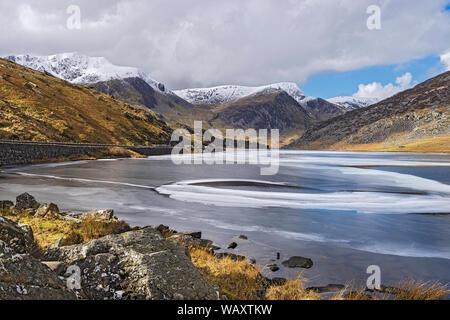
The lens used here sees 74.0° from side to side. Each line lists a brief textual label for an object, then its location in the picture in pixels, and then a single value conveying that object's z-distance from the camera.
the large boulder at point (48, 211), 13.26
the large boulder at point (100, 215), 12.72
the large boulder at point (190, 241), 10.63
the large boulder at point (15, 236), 7.15
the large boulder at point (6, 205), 14.52
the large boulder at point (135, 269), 5.52
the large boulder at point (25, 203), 14.72
